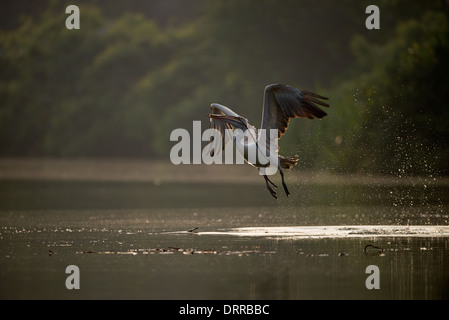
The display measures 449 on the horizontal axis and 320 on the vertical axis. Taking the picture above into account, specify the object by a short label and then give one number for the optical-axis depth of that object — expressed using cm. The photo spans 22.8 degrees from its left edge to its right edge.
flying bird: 1773
